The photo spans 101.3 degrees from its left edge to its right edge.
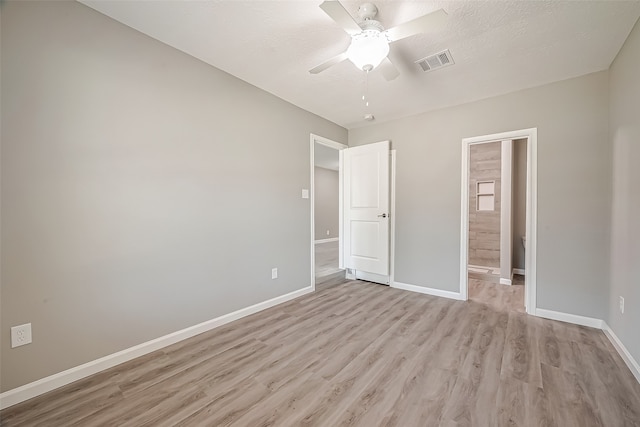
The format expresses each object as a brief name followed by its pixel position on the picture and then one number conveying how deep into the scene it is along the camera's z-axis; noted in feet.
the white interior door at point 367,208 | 12.83
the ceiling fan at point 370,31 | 4.88
